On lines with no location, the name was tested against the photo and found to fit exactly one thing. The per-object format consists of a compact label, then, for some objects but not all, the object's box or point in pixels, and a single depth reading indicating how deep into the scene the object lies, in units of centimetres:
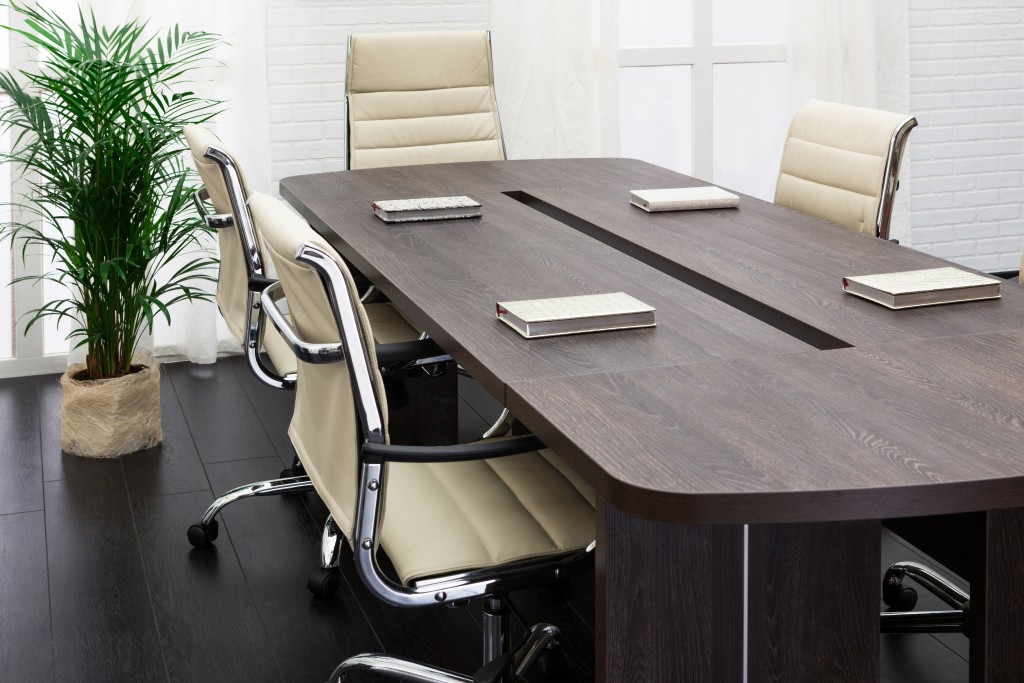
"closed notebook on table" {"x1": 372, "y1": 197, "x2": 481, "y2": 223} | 276
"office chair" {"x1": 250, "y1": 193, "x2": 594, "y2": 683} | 157
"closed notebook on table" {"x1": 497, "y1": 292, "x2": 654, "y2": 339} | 183
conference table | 128
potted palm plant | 314
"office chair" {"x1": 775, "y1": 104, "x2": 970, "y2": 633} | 280
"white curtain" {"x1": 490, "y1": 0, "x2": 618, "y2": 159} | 448
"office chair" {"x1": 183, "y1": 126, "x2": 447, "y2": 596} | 249
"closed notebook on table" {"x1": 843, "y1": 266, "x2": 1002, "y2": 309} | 196
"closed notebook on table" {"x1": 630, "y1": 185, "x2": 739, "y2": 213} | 286
